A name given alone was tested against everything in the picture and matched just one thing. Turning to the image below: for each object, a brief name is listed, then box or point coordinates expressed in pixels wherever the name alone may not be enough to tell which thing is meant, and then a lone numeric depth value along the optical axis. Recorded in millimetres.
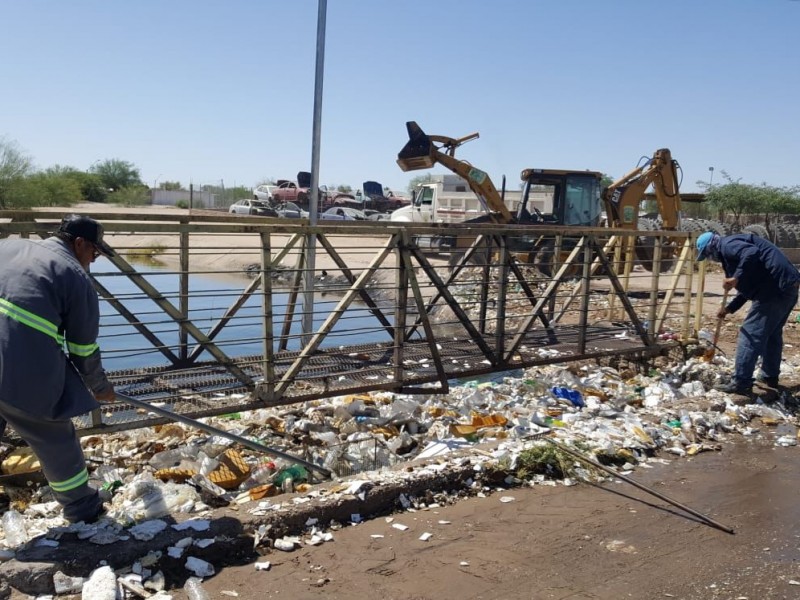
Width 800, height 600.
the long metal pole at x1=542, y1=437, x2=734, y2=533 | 4085
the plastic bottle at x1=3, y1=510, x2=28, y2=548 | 3393
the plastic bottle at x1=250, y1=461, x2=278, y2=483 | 4641
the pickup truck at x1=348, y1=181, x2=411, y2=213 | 39719
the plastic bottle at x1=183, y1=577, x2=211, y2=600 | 3119
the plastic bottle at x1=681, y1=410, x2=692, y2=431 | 5781
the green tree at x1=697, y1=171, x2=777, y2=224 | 31891
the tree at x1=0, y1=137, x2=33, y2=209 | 36406
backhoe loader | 16016
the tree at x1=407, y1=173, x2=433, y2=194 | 71900
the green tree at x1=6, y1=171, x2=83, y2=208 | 37150
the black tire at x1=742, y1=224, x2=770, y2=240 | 23953
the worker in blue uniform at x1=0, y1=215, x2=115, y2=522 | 3174
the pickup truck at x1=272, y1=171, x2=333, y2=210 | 36531
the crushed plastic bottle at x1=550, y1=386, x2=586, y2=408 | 6738
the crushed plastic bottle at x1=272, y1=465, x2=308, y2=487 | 4590
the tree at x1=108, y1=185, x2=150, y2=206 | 50031
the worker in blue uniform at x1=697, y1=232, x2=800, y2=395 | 6383
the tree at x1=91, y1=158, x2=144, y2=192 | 63250
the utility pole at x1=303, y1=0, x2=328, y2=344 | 6667
